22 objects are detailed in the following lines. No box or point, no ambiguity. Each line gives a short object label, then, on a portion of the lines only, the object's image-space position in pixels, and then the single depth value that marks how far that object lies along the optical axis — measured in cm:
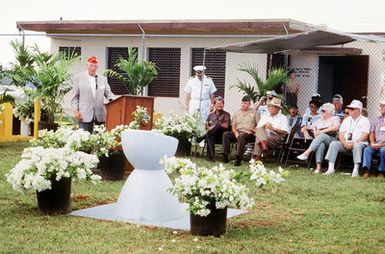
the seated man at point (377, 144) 1221
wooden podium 1116
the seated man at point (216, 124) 1409
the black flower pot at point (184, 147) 1430
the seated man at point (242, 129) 1358
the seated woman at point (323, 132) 1292
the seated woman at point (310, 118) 1367
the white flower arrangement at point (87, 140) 909
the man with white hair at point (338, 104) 1444
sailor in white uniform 1589
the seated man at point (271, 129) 1338
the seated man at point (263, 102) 1421
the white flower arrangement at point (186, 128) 1407
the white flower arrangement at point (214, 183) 673
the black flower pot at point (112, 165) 1041
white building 1866
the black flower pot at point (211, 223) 688
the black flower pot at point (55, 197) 768
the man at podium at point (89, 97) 1207
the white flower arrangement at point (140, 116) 1084
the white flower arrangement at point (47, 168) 739
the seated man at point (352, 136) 1252
